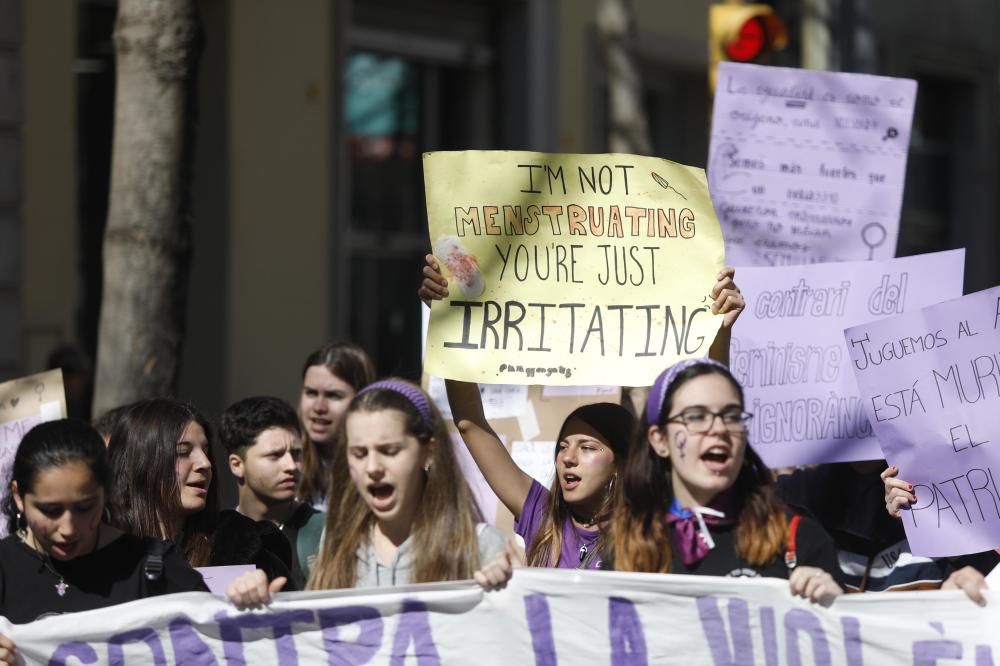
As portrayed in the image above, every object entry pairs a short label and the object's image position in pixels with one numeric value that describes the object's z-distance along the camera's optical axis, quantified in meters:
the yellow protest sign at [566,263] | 9.45
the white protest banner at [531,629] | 7.54
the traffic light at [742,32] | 16.41
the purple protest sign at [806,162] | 12.63
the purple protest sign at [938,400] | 8.57
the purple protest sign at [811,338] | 10.51
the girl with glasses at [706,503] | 7.30
